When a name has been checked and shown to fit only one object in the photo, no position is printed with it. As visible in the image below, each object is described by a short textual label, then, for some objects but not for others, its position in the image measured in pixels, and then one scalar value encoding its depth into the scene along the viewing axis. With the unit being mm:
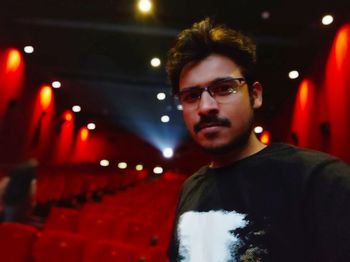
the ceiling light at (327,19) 3520
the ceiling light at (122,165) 10852
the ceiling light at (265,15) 3794
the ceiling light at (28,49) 4945
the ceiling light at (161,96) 7776
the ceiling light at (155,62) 5779
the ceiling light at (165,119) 9779
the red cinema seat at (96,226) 2625
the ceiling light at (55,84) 6566
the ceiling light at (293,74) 5387
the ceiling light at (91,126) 9812
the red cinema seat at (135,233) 2518
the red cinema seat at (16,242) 1776
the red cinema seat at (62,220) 2654
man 456
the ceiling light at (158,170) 10846
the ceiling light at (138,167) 10930
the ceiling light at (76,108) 8223
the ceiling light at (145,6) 3793
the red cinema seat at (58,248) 1759
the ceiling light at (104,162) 10608
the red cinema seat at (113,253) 1620
